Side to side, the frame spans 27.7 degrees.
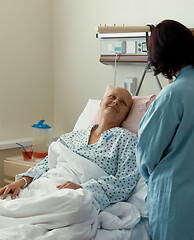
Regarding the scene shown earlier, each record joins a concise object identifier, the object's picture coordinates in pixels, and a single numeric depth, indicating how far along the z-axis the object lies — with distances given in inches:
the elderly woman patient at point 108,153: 80.8
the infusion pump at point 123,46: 115.3
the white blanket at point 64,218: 65.9
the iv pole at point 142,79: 105.3
